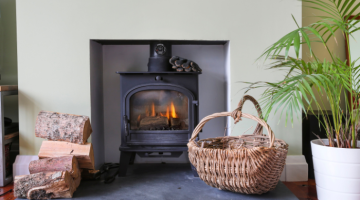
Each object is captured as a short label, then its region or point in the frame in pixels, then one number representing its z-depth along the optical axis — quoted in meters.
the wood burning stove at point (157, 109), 2.13
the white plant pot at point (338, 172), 1.54
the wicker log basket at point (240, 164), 1.54
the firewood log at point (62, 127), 1.92
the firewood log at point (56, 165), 1.80
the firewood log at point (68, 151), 1.95
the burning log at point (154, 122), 2.19
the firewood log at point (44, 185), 1.68
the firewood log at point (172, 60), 2.17
